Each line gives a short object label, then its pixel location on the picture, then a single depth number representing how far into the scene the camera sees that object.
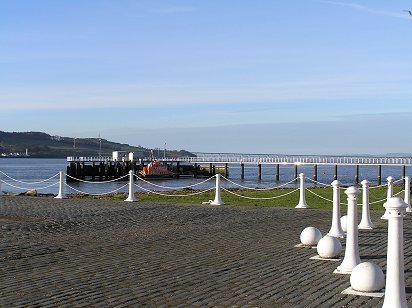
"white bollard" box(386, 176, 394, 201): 17.70
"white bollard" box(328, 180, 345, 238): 11.12
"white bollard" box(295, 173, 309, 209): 20.75
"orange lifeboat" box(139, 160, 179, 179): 91.47
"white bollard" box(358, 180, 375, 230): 14.52
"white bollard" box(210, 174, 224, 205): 22.02
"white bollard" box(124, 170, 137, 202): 23.80
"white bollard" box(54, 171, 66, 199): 25.16
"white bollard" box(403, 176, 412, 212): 19.03
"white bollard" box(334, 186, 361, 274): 8.88
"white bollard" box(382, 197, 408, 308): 6.22
